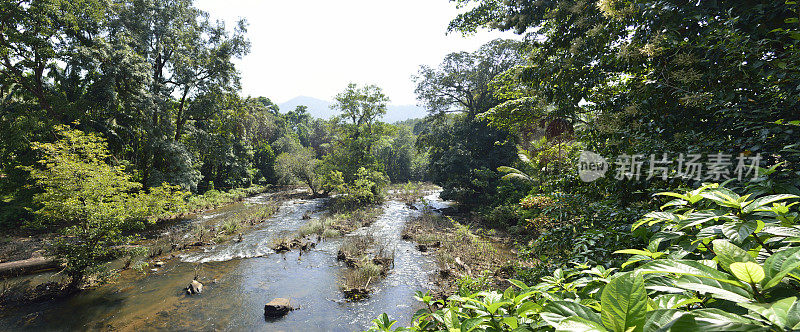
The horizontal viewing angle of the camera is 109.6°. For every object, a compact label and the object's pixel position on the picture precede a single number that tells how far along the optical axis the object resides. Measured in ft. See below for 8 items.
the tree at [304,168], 74.23
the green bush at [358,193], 58.90
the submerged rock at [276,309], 19.52
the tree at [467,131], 50.19
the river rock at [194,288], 22.30
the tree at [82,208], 20.74
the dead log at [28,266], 23.81
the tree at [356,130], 70.03
